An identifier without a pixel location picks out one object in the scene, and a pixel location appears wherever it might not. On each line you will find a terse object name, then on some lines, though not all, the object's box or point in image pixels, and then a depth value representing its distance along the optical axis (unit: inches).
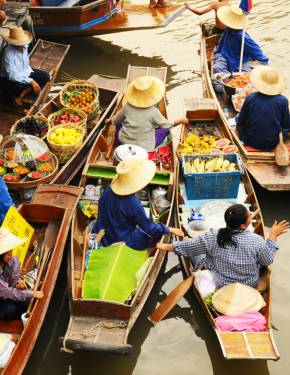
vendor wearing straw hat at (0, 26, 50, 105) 316.2
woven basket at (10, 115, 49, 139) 285.6
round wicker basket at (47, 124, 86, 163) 269.9
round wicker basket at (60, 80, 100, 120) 307.4
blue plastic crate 243.6
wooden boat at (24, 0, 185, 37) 394.3
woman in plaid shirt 185.9
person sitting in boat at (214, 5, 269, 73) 335.3
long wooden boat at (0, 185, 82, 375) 180.2
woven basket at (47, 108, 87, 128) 291.9
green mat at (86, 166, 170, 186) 251.6
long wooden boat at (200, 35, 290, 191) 254.4
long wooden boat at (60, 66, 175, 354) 174.6
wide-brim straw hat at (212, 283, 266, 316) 188.5
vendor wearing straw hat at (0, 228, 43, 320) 181.6
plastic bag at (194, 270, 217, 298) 199.3
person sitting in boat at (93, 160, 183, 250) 204.1
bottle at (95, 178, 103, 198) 251.3
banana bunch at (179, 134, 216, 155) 267.7
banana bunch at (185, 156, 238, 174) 250.4
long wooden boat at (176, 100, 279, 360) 174.1
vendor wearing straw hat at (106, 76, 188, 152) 259.0
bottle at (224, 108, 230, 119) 309.0
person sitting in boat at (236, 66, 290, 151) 261.6
